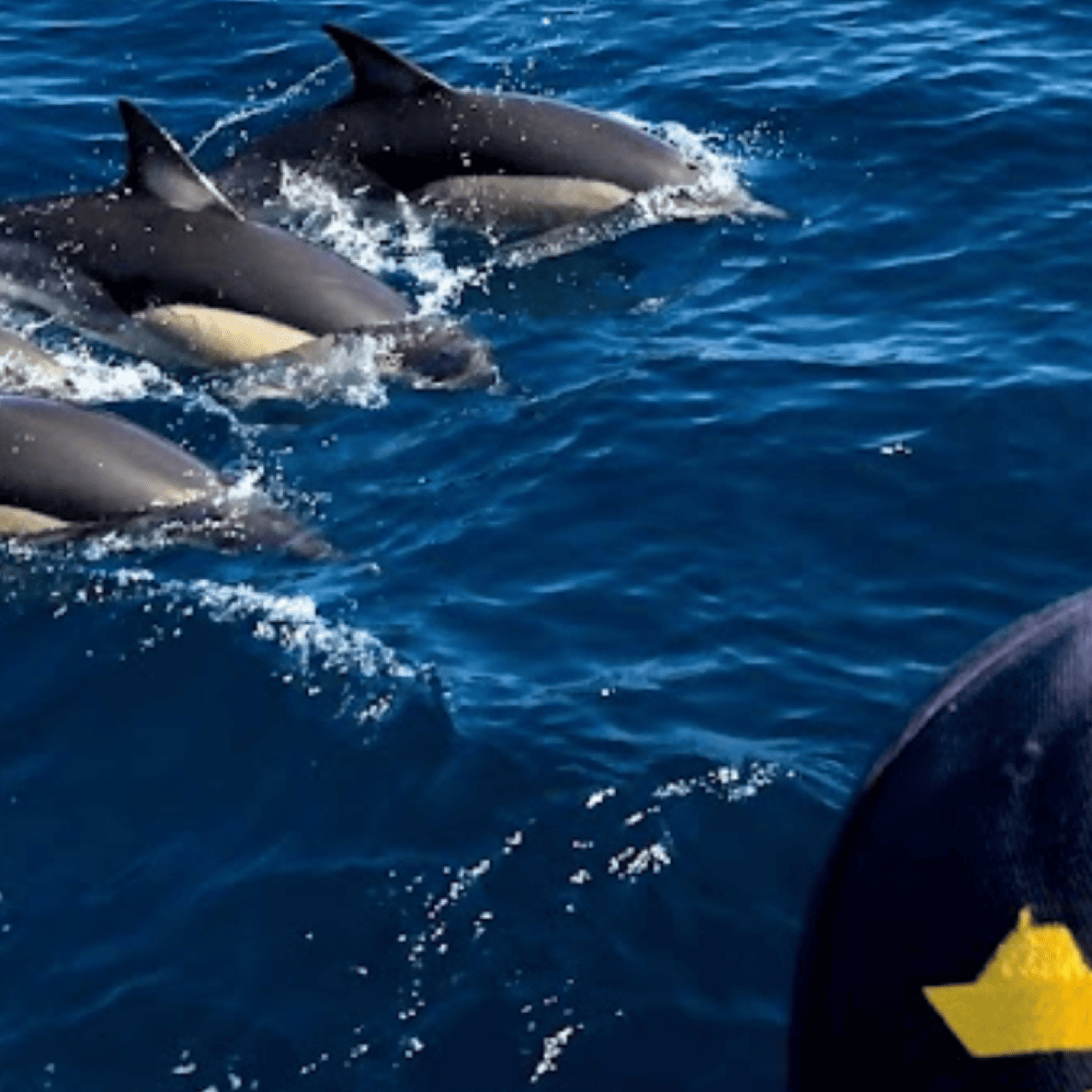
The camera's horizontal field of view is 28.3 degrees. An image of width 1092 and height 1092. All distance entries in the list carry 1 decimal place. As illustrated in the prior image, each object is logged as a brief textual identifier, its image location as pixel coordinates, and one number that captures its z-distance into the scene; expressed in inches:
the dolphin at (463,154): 623.8
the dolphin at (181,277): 544.7
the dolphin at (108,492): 452.4
